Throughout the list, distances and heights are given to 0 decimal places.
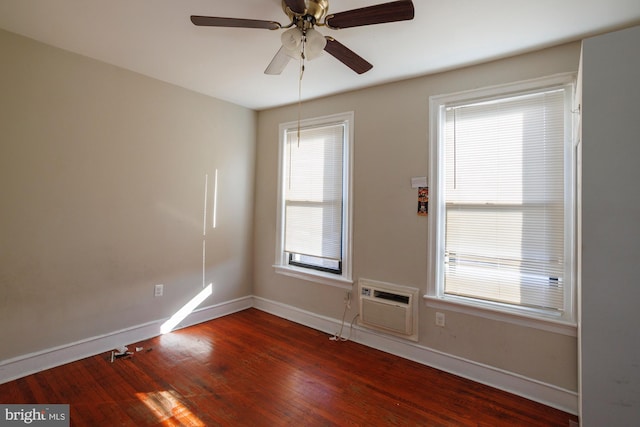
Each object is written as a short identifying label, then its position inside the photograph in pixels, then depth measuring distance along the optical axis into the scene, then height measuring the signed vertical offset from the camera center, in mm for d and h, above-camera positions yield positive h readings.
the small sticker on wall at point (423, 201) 2766 +145
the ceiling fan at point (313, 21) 1545 +1055
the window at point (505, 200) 2250 +151
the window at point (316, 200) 3365 +179
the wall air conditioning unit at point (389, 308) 2791 -871
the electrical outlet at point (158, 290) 3189 -820
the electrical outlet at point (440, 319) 2680 -900
